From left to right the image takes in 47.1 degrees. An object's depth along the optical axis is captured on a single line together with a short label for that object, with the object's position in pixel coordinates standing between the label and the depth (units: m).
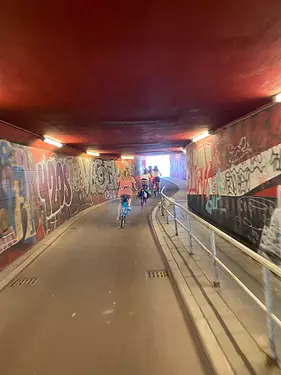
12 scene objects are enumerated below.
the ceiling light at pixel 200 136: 9.88
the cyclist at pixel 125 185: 11.23
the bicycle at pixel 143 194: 17.22
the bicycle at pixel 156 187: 22.19
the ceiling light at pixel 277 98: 4.97
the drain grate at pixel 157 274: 5.60
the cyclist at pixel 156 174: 22.06
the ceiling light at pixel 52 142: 8.85
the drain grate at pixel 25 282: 5.51
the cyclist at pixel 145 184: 17.70
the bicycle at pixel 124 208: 10.84
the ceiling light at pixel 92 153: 15.18
